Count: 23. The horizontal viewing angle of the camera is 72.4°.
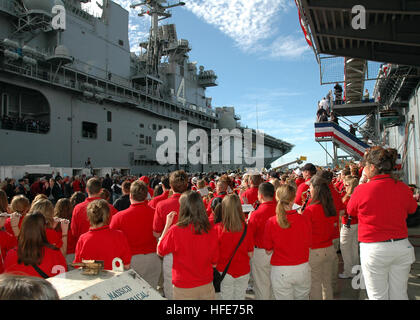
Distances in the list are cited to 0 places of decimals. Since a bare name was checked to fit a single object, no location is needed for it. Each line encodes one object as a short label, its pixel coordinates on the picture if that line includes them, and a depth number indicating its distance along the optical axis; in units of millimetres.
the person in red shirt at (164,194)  5363
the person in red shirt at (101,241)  2877
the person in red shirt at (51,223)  3414
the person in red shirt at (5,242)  3196
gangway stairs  11984
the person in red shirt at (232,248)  3322
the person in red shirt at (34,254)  2480
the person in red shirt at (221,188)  5320
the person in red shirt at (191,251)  2842
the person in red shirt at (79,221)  4070
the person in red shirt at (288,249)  3268
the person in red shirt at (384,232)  2969
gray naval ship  18261
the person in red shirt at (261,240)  3777
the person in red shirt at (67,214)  4195
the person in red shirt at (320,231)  3828
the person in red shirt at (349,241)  5317
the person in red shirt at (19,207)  3809
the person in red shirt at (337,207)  4609
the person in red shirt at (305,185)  5262
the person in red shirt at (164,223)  3865
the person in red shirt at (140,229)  3947
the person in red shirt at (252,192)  5741
